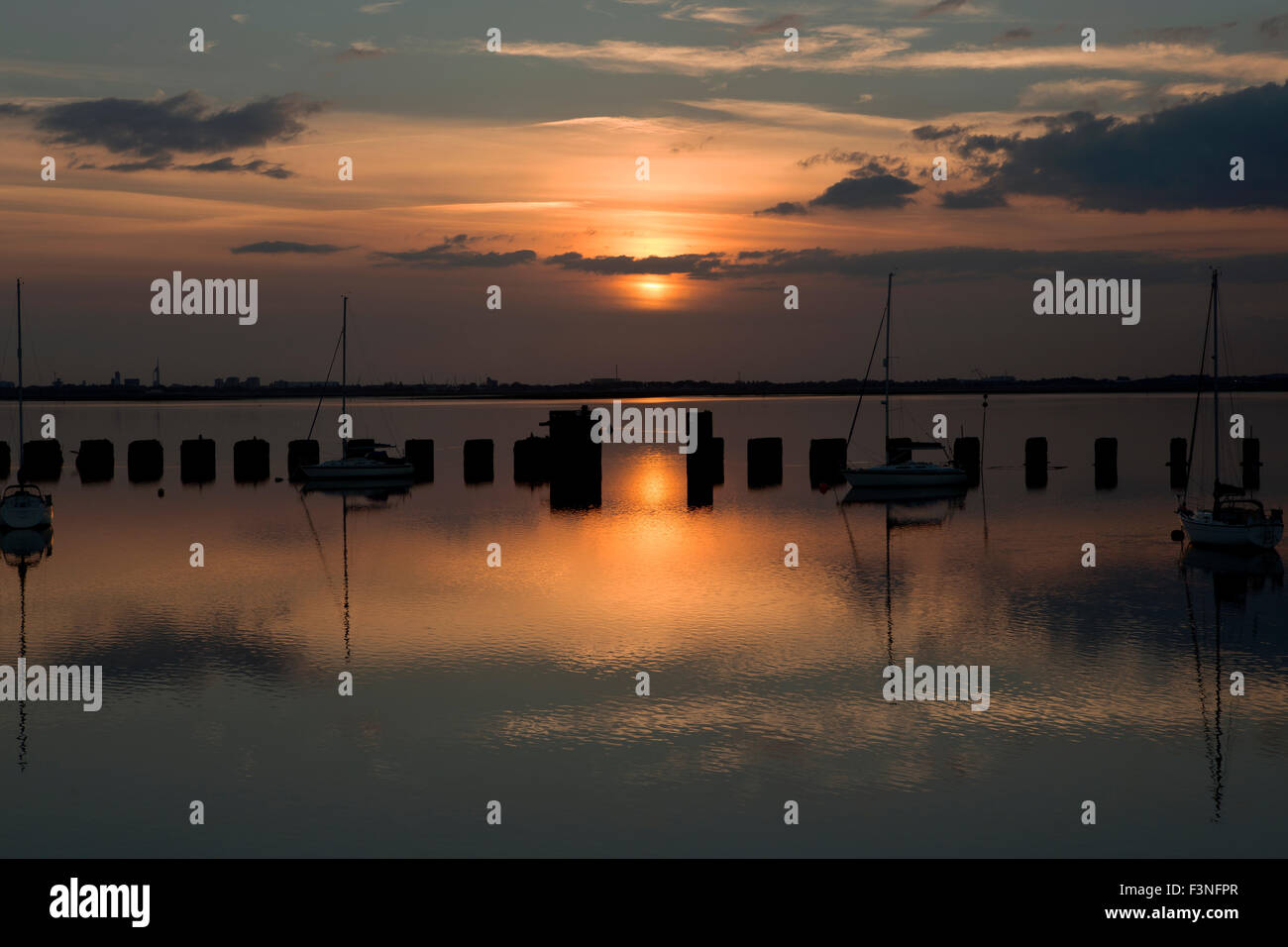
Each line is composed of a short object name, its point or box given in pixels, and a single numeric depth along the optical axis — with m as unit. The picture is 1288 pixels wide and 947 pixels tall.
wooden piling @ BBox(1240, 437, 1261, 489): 63.17
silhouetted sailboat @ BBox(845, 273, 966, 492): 56.72
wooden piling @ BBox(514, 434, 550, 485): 65.38
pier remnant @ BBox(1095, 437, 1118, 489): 65.38
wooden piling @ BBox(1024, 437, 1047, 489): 66.38
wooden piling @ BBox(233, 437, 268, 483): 65.44
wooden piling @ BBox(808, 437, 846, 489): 62.67
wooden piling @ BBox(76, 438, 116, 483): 64.62
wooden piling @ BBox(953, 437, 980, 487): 63.28
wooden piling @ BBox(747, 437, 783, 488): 64.69
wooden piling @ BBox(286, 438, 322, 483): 65.19
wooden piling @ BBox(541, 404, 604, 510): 60.97
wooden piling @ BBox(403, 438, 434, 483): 66.38
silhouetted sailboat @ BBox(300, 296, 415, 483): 59.72
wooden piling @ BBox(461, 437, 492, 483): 65.44
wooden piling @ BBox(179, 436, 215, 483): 65.00
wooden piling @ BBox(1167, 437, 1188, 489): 64.81
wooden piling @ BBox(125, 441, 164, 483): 64.94
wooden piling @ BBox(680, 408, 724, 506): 59.66
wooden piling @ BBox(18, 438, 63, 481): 65.81
